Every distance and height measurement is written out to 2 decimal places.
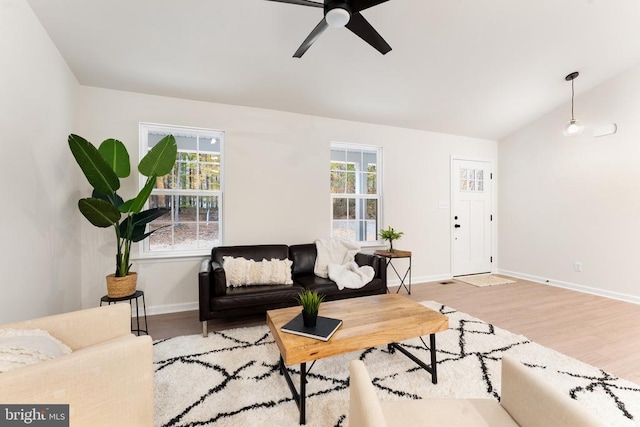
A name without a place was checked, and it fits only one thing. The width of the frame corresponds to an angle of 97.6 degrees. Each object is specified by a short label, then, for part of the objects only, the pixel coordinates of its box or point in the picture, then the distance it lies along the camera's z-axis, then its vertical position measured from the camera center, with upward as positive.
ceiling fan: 1.66 +1.27
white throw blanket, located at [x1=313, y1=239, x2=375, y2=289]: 3.20 -0.61
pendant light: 3.79 +1.24
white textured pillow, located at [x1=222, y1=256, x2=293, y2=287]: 2.96 -0.60
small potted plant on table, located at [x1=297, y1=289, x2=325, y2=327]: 1.76 -0.59
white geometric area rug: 1.65 -1.15
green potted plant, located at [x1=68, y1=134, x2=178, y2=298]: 2.29 +0.25
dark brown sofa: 2.65 -0.75
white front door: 5.05 -0.03
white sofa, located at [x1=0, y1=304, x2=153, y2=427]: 0.99 -0.65
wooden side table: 3.96 -0.57
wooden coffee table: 1.57 -0.72
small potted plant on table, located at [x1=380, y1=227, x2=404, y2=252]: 4.18 -0.29
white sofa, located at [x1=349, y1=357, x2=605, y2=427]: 0.82 -0.66
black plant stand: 2.49 -0.74
